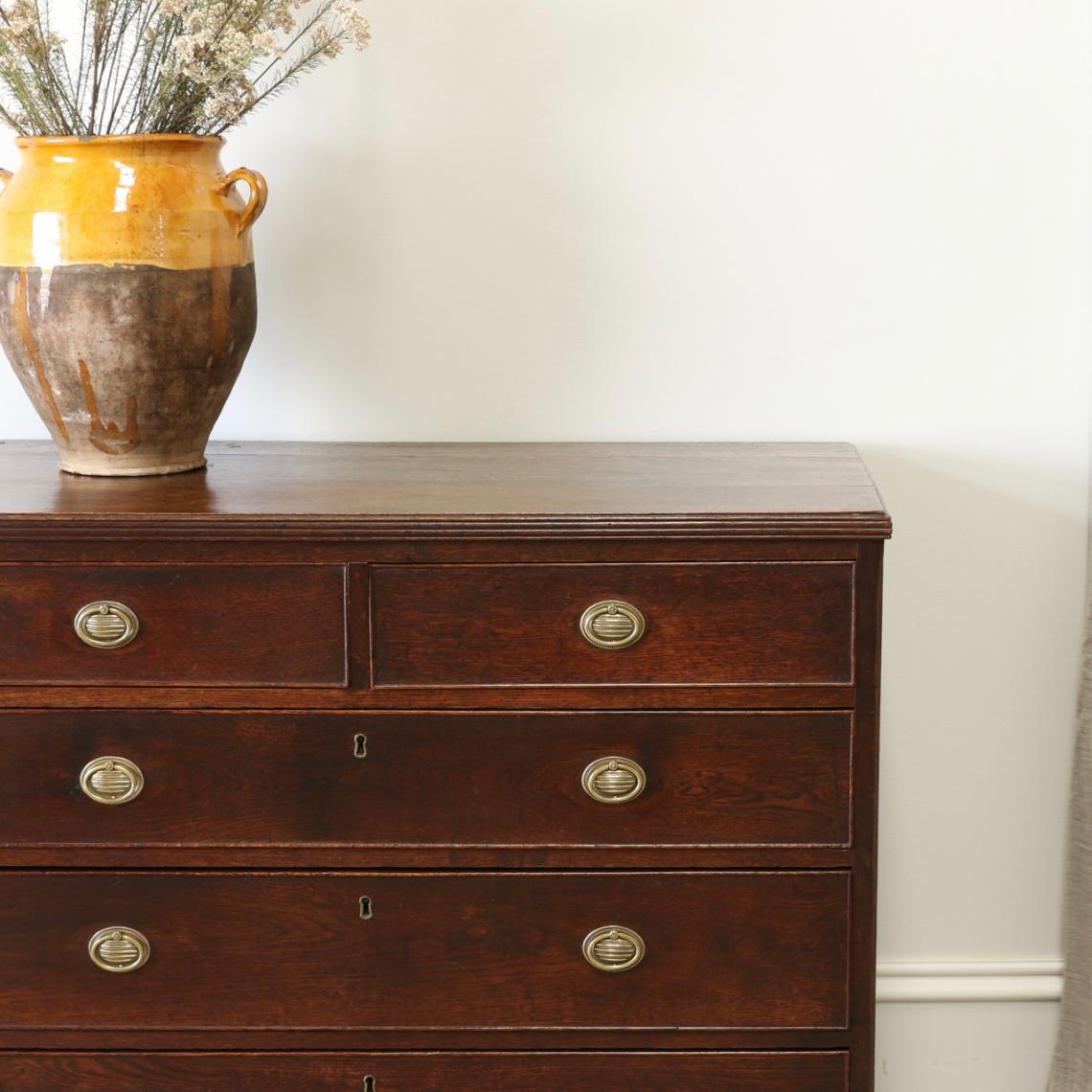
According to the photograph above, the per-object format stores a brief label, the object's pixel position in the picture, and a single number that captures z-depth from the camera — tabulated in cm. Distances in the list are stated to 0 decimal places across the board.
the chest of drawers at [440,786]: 315
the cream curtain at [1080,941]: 353
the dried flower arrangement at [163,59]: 321
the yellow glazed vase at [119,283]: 323
